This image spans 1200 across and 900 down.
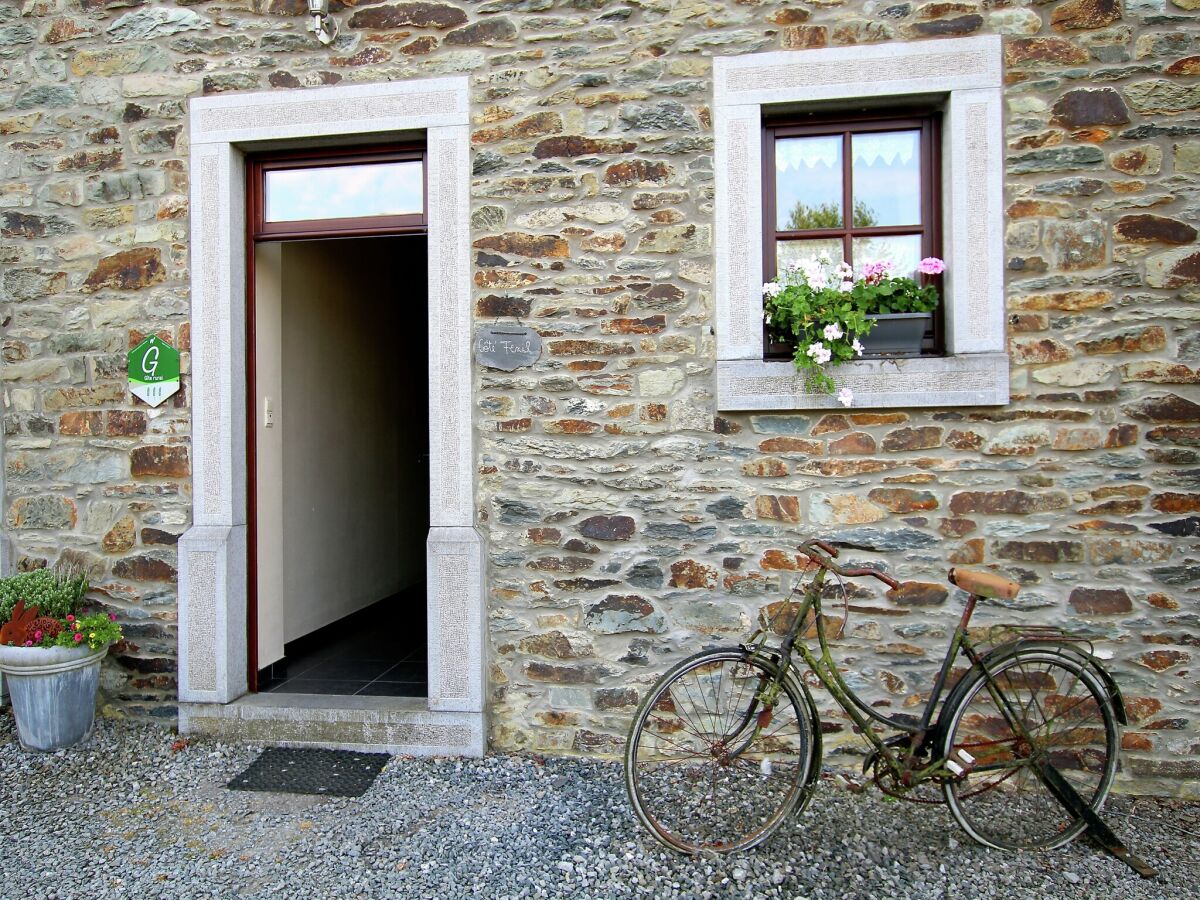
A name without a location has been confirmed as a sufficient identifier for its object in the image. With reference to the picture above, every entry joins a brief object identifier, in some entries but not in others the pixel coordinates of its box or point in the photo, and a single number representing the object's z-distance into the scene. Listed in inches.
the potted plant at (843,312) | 138.2
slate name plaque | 149.5
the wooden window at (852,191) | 147.4
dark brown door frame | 158.7
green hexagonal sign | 160.1
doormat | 138.1
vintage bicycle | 113.0
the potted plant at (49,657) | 148.8
